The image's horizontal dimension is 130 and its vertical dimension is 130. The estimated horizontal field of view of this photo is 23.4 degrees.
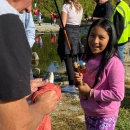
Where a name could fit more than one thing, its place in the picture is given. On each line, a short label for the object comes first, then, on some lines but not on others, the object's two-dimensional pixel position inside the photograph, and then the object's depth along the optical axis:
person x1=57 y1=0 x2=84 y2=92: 5.24
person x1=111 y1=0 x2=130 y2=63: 5.57
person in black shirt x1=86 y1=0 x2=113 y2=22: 5.75
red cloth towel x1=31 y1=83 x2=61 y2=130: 1.72
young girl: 2.58
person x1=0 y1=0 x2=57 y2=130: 1.22
